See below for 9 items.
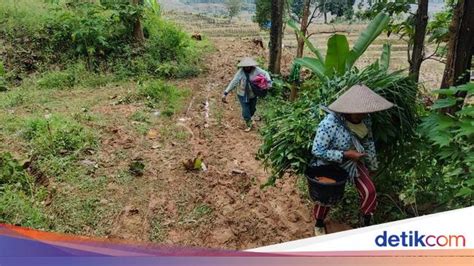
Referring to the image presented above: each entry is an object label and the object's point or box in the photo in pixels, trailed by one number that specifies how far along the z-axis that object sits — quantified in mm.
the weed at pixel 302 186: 4743
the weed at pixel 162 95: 7996
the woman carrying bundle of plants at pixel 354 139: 3229
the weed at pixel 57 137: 5496
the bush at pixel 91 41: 10234
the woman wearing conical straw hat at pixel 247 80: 6621
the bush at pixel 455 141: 2684
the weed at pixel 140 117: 7193
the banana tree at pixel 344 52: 4512
